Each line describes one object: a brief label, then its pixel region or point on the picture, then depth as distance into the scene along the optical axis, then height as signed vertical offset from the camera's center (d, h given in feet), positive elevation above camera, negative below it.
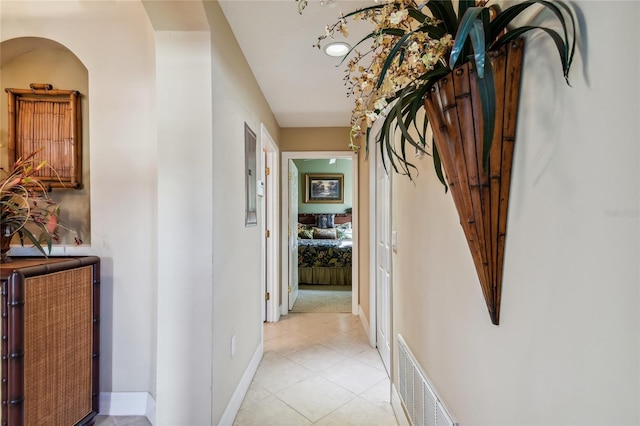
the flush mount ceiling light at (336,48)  6.29 +3.60
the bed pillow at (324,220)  23.03 -0.37
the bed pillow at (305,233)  20.51 -1.21
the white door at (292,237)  12.56 -0.93
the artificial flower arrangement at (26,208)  4.96 +0.15
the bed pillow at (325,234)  20.54 -1.30
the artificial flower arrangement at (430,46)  1.73 +1.17
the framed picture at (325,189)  23.80 +2.10
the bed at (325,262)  17.11 -2.70
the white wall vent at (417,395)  3.60 -2.54
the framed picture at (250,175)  6.92 +1.00
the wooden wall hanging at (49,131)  6.07 +1.75
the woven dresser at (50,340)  4.14 -1.97
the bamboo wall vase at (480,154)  2.15 +0.46
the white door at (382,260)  7.73 -1.25
